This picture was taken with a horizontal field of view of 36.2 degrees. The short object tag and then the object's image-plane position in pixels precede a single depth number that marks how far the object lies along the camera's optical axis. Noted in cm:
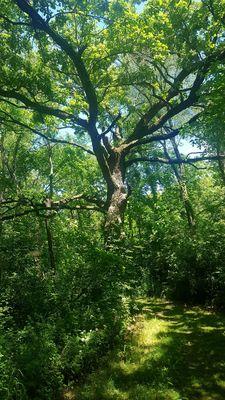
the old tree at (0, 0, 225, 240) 1152
